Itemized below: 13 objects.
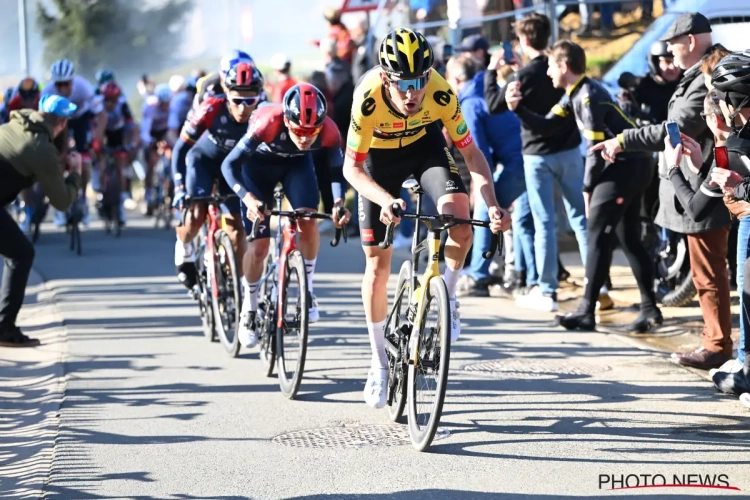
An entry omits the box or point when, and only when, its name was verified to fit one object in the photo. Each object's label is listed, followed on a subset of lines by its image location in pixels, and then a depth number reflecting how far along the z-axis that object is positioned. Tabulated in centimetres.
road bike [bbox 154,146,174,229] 3866
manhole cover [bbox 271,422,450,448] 1306
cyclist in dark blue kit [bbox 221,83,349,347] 1549
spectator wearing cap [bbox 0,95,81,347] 1855
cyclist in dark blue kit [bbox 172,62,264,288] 1814
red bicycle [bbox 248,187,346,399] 1507
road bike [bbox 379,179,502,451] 1212
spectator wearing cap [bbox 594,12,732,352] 1564
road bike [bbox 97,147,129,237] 3653
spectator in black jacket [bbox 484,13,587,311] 2037
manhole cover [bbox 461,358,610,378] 1630
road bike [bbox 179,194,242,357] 1817
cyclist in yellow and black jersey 1262
